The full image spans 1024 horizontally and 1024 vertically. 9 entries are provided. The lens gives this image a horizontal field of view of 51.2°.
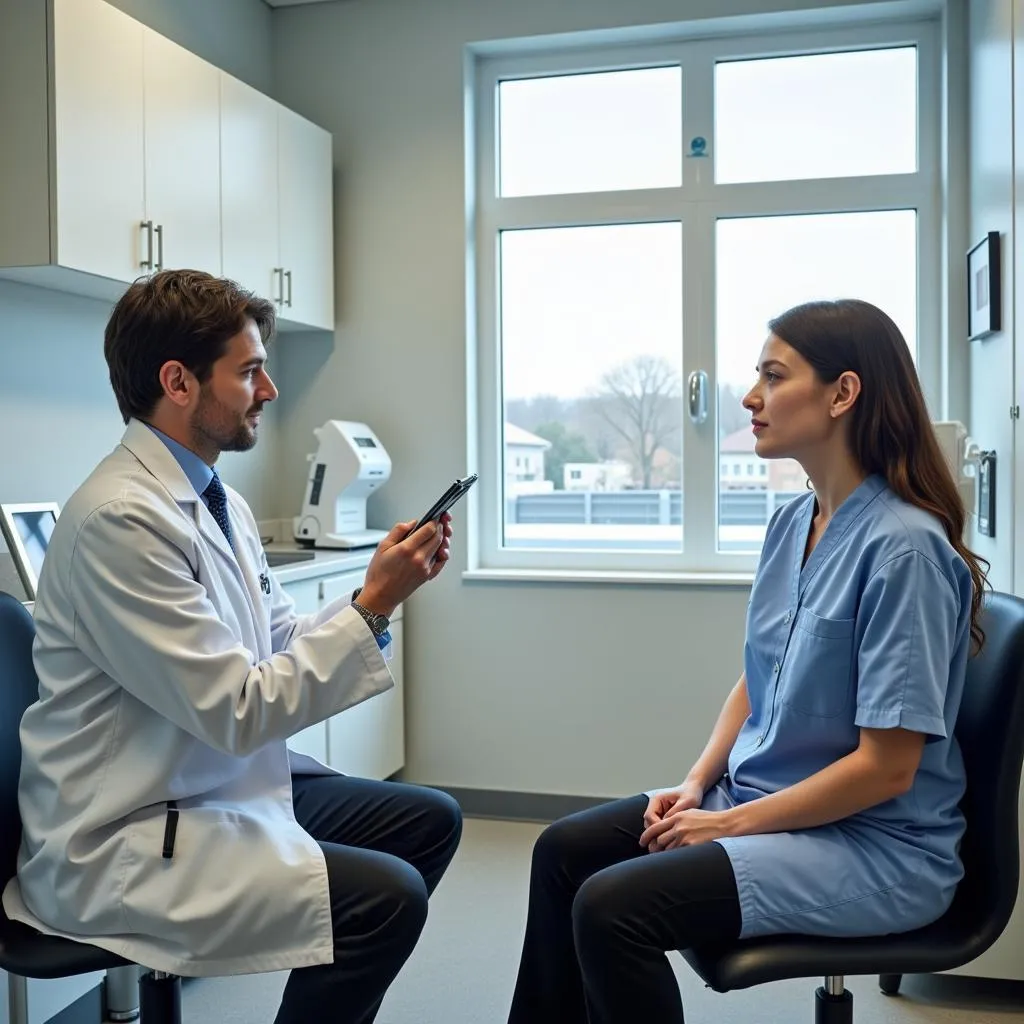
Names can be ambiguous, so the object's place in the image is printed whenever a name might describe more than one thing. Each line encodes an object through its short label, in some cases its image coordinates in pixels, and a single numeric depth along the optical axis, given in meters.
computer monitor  2.06
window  3.27
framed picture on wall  2.57
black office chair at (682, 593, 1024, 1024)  1.29
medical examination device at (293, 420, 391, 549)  3.27
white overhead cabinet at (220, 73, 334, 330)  2.89
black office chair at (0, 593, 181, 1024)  1.31
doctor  1.30
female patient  1.30
